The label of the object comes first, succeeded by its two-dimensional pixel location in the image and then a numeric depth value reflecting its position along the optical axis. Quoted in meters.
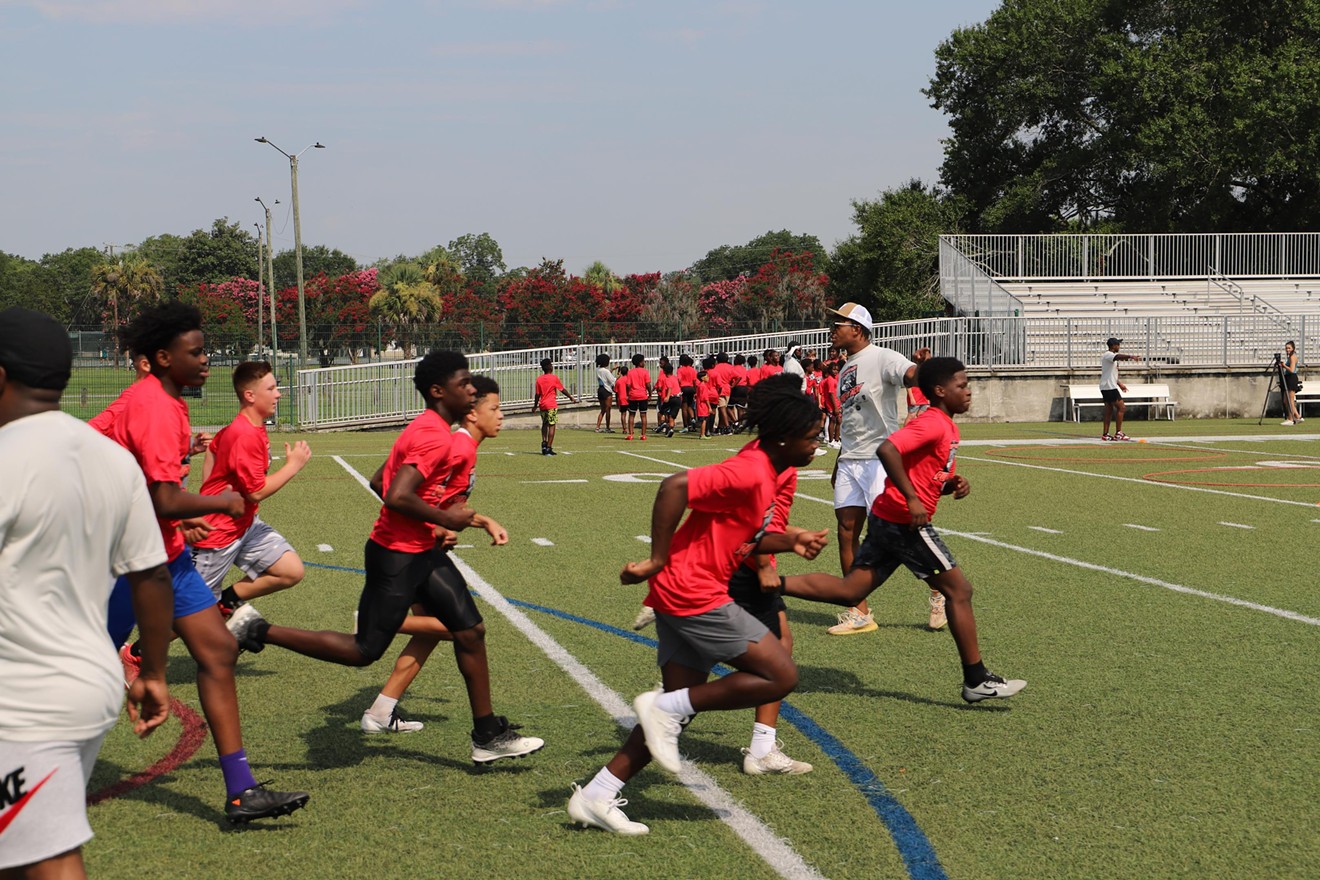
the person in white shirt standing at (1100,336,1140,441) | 24.78
